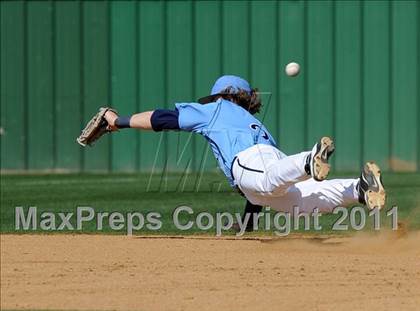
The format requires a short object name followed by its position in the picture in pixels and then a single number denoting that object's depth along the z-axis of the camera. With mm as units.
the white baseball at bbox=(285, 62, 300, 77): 22719
